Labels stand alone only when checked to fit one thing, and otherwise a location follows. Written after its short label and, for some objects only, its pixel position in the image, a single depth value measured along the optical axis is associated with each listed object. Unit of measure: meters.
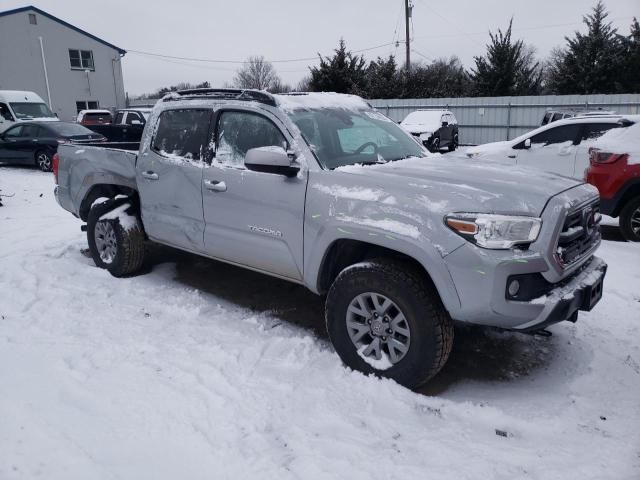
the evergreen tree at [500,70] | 26.20
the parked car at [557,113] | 16.92
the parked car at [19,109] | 17.56
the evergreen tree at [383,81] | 25.91
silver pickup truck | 2.84
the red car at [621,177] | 6.61
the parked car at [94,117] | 21.79
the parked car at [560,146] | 8.12
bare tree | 60.88
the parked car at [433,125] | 16.55
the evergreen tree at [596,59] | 25.11
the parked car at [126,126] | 14.68
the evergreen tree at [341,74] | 25.45
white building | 29.05
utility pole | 29.57
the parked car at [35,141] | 13.91
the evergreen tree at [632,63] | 24.48
